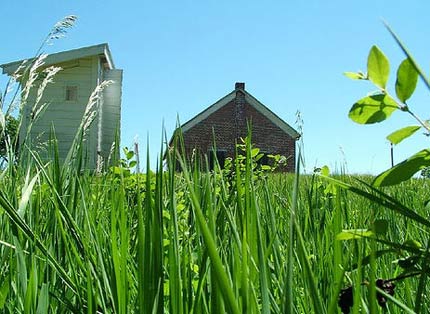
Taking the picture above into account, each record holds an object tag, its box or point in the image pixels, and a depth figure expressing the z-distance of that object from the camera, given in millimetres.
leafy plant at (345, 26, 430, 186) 646
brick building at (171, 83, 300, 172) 32906
